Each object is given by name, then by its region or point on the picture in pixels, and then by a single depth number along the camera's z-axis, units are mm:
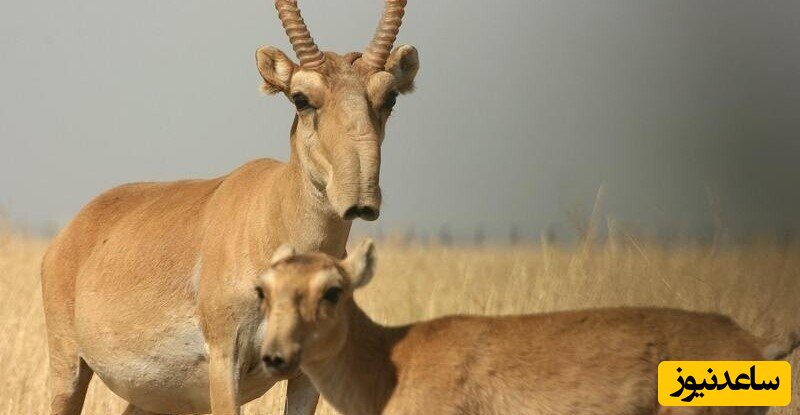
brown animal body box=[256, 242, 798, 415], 15664
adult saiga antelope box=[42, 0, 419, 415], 18141
